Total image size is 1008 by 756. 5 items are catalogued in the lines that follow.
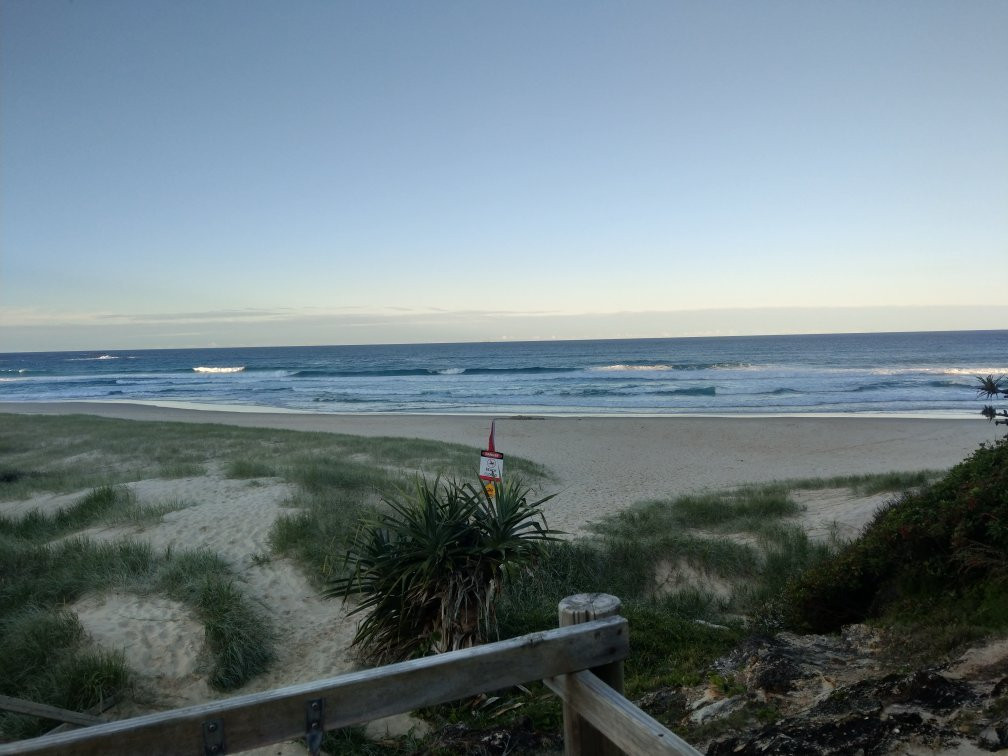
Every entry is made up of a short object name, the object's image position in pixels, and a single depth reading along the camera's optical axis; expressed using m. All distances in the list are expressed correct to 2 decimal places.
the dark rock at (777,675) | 4.33
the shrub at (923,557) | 5.03
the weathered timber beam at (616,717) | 2.28
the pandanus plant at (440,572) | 5.52
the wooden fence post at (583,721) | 2.86
